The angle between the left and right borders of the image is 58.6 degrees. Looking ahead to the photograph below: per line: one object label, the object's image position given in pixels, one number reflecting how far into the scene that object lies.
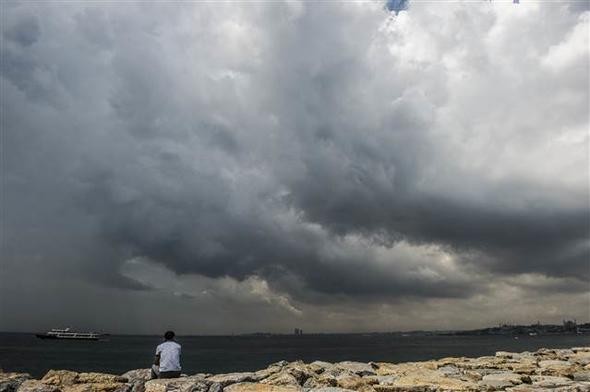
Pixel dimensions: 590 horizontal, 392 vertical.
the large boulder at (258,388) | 12.31
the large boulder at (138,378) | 14.34
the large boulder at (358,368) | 19.02
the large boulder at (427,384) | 13.59
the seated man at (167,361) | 14.43
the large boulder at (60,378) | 15.57
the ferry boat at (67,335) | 183.50
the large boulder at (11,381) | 15.66
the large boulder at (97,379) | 15.61
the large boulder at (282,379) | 14.37
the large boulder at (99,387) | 14.27
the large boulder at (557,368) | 19.48
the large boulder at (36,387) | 14.70
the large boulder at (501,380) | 15.34
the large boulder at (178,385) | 12.51
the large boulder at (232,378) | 13.47
